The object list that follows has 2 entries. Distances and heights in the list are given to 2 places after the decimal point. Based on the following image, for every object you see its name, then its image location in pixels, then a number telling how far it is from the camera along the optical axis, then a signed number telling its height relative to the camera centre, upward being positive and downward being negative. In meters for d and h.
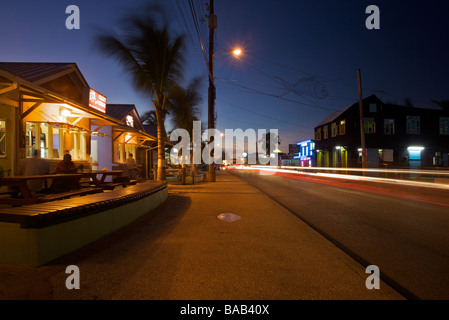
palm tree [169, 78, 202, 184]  24.94 +5.45
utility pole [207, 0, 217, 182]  16.17 +6.23
